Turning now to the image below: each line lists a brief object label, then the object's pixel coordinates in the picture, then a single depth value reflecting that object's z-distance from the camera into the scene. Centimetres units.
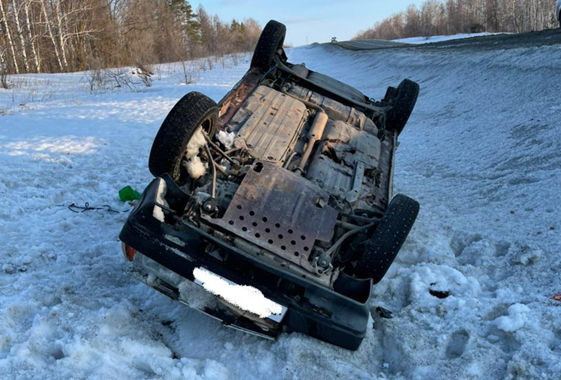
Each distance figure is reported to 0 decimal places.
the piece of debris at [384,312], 304
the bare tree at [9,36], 1916
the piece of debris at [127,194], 461
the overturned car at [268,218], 251
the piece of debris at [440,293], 321
